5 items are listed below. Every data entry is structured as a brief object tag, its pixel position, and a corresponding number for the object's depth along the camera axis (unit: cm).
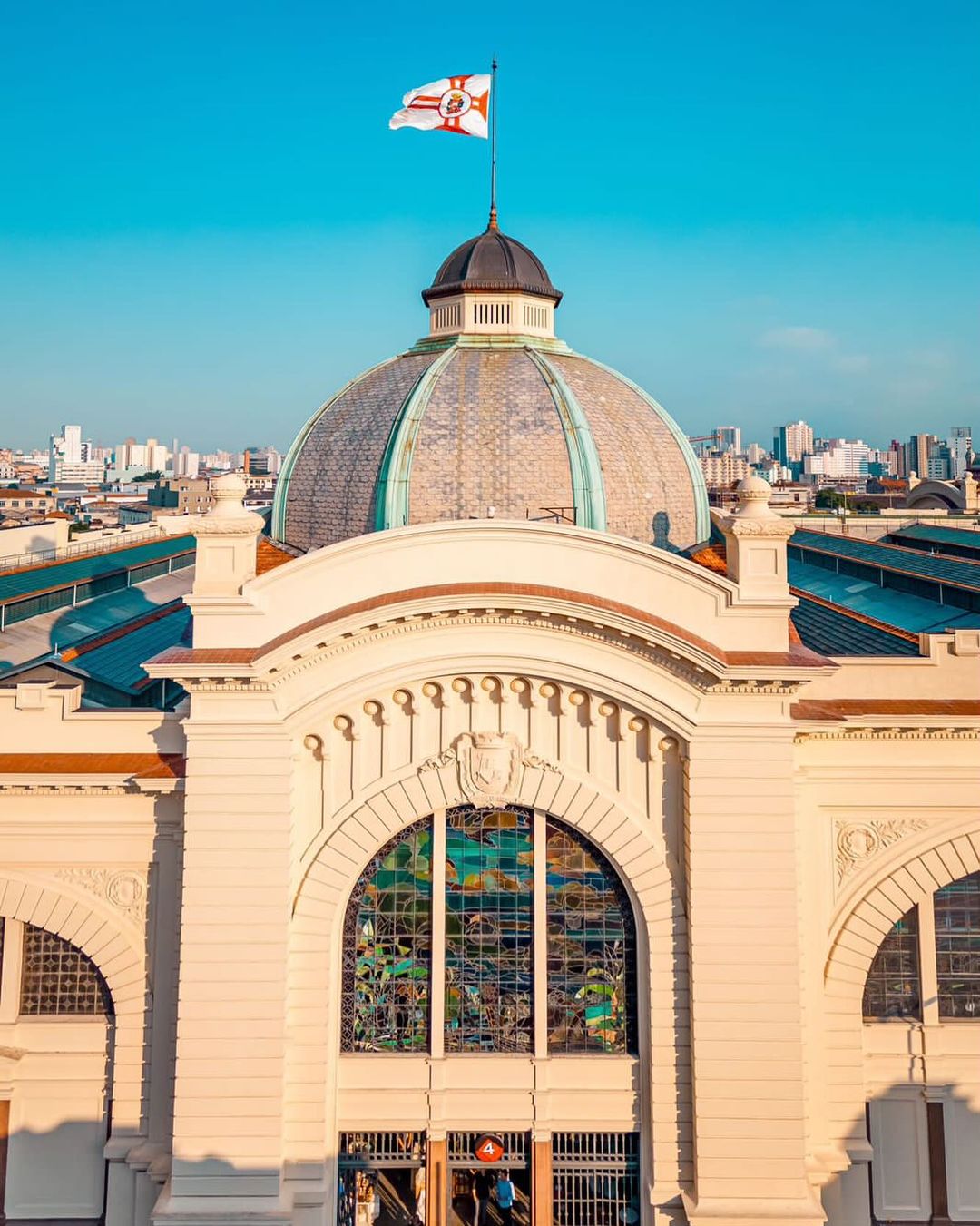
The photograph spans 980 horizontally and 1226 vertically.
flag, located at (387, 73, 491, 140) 2717
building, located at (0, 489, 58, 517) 14475
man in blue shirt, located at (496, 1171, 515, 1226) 2008
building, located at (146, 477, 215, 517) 13550
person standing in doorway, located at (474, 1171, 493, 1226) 2052
